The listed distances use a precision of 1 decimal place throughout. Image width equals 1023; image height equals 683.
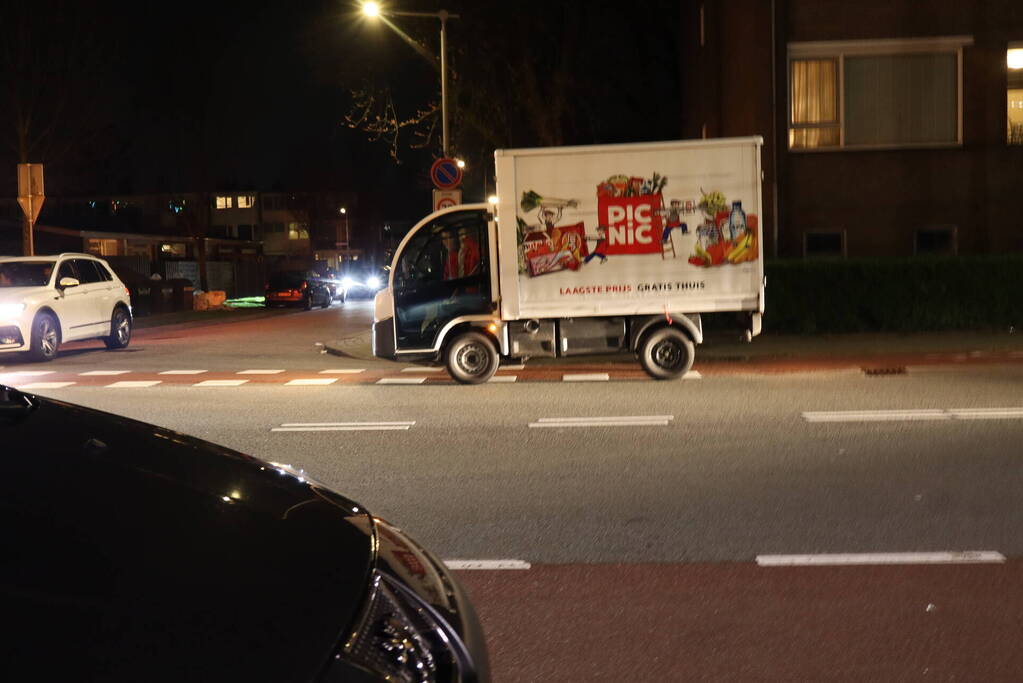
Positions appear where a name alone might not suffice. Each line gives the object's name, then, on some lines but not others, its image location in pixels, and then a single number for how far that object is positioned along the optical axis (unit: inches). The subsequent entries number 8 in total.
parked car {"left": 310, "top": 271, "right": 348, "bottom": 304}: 1886.4
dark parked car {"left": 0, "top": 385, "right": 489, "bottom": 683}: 87.2
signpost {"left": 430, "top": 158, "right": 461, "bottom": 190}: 825.5
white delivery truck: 561.0
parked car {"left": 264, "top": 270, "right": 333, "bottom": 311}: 1722.4
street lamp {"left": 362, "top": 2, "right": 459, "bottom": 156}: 923.4
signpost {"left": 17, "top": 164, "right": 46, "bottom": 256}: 852.6
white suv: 752.3
